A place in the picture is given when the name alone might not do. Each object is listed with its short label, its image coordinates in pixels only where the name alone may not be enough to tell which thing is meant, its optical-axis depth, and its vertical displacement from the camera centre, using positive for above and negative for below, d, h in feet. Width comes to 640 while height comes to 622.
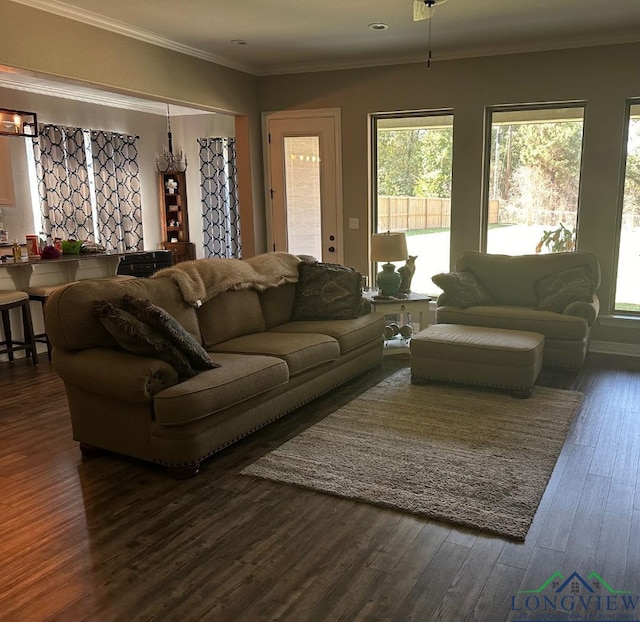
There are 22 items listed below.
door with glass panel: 21.93 +0.63
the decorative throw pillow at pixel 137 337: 10.38 -2.33
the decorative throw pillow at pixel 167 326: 10.67 -2.19
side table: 17.30 -3.09
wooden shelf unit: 30.01 -0.71
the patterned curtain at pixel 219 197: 29.78 +0.21
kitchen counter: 18.66 -2.16
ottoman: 14.07 -3.81
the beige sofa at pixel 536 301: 15.94 -2.96
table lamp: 17.30 -1.60
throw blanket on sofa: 13.06 -1.74
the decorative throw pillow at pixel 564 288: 16.48 -2.57
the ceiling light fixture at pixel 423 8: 12.63 +4.00
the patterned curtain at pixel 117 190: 26.66 +0.59
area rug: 9.27 -4.65
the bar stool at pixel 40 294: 18.66 -2.76
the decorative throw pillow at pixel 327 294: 15.87 -2.50
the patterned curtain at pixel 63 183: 24.27 +0.88
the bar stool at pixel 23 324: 17.34 -3.59
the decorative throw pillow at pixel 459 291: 17.42 -2.71
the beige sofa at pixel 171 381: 10.18 -3.22
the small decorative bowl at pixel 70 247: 20.45 -1.46
